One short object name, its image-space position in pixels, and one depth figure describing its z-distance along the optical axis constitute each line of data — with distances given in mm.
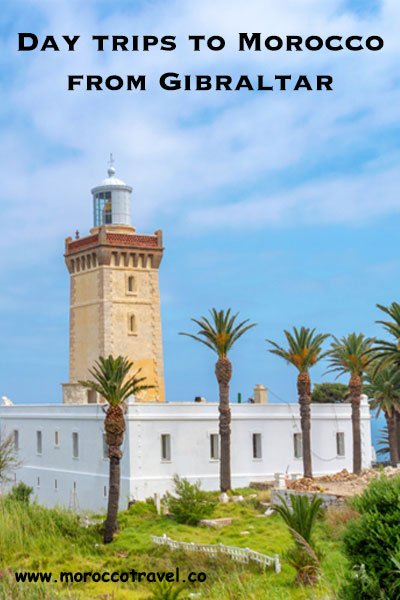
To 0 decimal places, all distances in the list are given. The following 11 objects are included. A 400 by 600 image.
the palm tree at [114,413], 35125
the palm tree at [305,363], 42219
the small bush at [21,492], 42938
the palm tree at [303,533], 23656
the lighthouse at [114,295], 48781
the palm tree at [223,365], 40219
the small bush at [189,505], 34903
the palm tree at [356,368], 42844
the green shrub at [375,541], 15805
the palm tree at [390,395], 47969
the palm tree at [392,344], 39094
